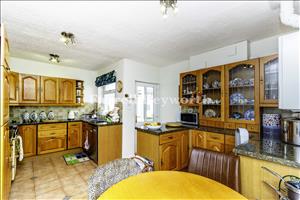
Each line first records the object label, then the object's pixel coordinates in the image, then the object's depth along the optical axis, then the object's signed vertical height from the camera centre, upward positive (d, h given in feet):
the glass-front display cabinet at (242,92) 6.45 +0.42
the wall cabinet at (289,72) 4.53 +0.90
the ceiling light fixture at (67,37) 6.22 +2.66
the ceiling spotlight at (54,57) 8.88 +2.55
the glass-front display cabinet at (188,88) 8.72 +0.72
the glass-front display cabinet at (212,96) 7.59 +0.25
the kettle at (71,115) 11.72 -1.12
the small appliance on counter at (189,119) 8.50 -1.05
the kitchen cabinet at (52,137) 9.86 -2.49
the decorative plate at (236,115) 7.11 -0.68
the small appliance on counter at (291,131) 4.45 -0.91
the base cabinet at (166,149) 7.04 -2.38
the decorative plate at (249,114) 6.65 -0.61
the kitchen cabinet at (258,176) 3.63 -1.95
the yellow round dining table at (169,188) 2.71 -1.71
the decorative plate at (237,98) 7.14 +0.13
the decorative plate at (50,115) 11.18 -1.08
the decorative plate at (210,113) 8.02 -0.66
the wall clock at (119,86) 9.66 +0.94
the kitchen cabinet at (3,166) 4.21 -1.91
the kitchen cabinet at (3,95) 4.05 +0.15
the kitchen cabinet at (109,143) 8.77 -2.53
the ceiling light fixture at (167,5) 3.99 +2.56
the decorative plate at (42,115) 10.82 -1.05
